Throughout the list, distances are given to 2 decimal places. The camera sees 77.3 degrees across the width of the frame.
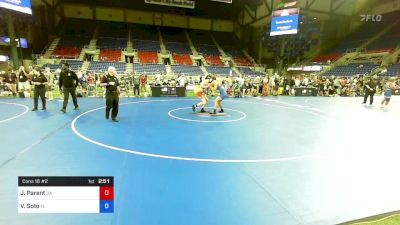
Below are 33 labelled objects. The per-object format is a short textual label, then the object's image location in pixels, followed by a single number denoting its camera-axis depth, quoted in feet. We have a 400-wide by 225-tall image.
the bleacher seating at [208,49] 134.04
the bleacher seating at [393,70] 85.66
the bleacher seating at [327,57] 115.26
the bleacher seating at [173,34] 138.72
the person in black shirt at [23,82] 45.44
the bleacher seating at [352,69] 96.24
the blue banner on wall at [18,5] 56.51
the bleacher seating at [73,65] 88.35
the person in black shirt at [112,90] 28.96
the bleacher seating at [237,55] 131.62
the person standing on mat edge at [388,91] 47.09
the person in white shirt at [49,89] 48.38
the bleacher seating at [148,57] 115.59
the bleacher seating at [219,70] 112.57
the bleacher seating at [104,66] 95.01
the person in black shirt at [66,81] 33.96
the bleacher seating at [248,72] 118.32
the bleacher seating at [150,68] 101.97
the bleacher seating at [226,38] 146.61
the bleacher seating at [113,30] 127.54
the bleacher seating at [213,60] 126.33
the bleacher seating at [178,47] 129.69
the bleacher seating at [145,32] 133.60
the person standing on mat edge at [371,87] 52.21
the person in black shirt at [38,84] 34.50
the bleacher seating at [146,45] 124.52
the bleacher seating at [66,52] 102.45
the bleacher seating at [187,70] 107.65
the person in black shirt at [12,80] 51.34
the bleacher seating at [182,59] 120.43
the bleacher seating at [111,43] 118.93
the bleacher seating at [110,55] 109.11
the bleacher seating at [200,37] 140.77
